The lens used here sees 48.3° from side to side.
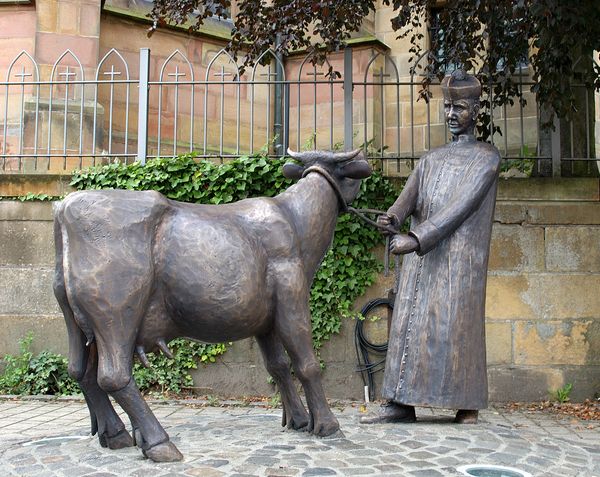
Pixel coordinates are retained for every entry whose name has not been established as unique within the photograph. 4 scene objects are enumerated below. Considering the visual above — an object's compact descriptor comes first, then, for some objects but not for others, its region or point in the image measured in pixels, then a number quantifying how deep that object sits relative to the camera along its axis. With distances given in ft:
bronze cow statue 9.96
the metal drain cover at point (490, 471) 9.85
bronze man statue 12.97
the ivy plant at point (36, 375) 21.63
